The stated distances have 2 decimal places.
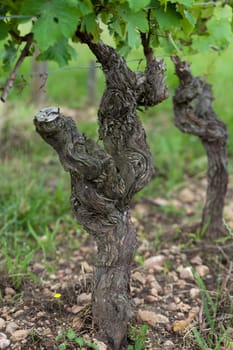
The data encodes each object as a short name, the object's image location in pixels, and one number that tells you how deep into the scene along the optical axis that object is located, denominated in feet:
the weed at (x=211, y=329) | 6.82
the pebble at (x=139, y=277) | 8.43
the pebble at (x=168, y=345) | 6.97
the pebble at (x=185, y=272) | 8.74
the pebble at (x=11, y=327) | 6.98
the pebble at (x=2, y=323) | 7.08
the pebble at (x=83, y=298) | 7.57
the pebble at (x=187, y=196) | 11.94
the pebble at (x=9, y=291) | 7.93
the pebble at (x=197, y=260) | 9.14
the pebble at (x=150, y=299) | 7.98
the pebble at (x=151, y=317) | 7.41
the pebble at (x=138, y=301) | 7.86
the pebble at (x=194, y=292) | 8.21
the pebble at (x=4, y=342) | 6.69
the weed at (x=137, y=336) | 6.79
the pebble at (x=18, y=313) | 7.37
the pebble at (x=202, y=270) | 8.84
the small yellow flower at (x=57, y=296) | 7.64
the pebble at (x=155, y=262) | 8.95
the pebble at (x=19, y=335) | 6.82
